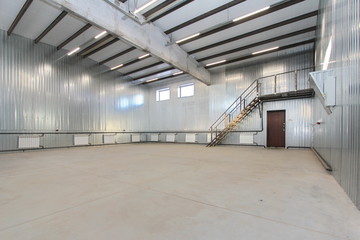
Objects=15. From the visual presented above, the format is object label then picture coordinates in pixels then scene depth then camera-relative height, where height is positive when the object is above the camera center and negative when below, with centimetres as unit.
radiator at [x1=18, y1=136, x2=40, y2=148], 867 -115
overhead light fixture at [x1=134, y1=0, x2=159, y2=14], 598 +404
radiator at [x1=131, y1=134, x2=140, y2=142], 1470 -162
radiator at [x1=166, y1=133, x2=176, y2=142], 1435 -154
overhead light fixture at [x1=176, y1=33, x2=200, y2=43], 819 +400
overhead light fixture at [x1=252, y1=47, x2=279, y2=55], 938 +376
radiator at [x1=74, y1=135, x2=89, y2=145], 1078 -130
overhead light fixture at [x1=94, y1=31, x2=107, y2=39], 806 +394
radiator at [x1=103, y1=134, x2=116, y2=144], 1252 -146
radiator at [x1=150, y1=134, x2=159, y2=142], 1549 -172
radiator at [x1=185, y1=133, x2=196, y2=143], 1314 -142
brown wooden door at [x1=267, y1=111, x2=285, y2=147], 997 -62
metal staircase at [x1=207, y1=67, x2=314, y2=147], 918 +125
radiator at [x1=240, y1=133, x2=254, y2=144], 1064 -122
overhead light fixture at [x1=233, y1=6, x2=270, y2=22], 658 +410
